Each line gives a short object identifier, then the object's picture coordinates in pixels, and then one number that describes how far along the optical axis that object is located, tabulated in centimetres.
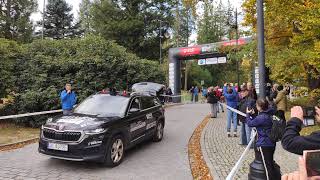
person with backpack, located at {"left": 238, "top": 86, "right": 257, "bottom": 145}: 995
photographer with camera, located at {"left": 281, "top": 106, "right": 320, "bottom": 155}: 341
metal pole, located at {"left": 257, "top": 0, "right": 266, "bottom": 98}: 670
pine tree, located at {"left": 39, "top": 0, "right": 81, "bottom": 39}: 4744
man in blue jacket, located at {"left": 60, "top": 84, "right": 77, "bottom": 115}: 1135
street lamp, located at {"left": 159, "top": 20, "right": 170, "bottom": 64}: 4094
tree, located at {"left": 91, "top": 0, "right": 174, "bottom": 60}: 3997
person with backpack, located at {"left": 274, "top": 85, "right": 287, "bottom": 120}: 1150
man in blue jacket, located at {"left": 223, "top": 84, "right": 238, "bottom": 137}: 1192
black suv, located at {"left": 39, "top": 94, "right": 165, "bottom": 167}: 769
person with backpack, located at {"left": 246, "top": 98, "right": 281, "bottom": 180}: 594
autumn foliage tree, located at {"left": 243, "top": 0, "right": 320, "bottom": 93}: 1059
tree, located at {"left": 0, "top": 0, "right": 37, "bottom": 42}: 3969
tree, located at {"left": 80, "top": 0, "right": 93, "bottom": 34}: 6389
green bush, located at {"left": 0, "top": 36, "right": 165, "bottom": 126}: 1482
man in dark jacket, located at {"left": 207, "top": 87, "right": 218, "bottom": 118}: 1820
